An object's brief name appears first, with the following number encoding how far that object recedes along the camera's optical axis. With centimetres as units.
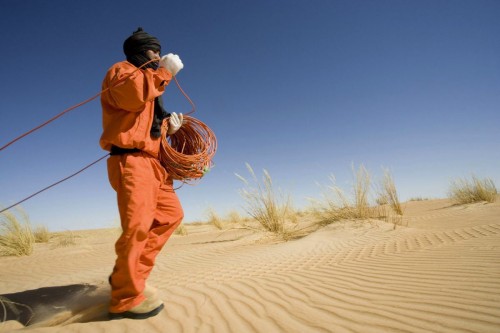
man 183
